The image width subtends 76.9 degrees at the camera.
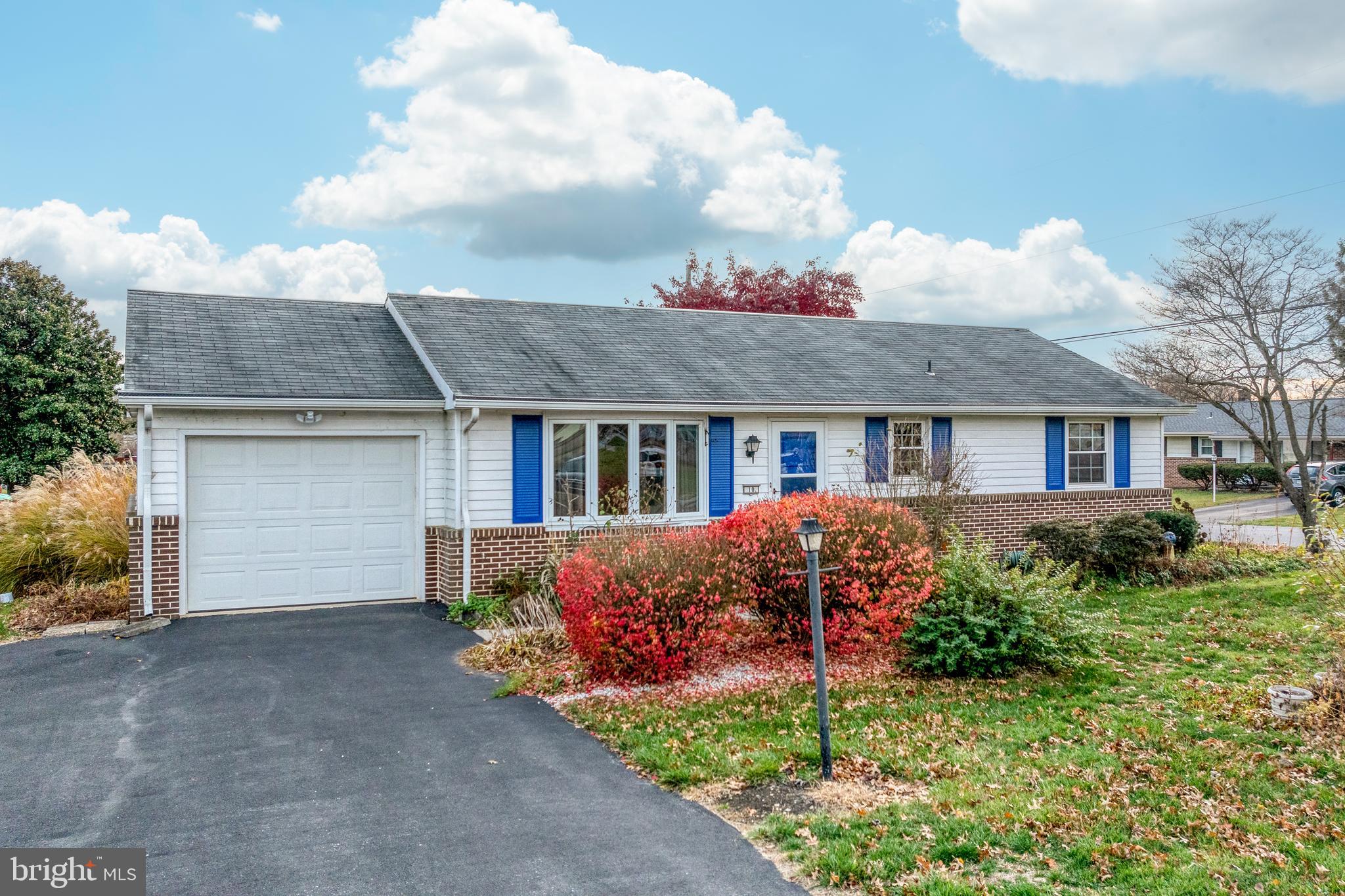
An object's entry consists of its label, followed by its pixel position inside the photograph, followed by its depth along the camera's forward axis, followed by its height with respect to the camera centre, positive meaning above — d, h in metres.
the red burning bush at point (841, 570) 8.04 -1.04
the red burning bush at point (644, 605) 7.24 -1.22
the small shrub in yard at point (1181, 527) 13.52 -1.06
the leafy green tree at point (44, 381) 21.41 +2.22
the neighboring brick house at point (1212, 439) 40.41 +1.08
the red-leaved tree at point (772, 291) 30.67 +6.33
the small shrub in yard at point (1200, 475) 36.59 -0.59
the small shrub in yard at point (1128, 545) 12.55 -1.25
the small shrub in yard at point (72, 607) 10.07 -1.73
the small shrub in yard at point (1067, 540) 12.95 -1.23
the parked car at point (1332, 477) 28.11 -0.62
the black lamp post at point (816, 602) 5.34 -0.91
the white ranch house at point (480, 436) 10.54 +0.40
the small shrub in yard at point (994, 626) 7.57 -1.50
